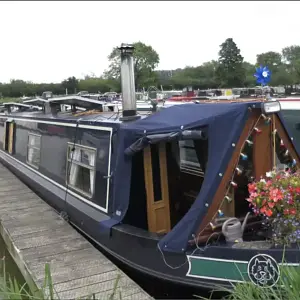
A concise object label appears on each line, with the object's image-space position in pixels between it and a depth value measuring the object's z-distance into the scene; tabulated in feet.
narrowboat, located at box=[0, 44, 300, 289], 12.99
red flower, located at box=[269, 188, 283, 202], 11.61
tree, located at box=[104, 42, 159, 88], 184.65
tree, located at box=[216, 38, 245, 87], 216.33
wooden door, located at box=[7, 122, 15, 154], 34.27
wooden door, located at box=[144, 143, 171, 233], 15.72
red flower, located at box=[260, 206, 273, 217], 11.73
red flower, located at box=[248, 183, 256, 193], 12.25
